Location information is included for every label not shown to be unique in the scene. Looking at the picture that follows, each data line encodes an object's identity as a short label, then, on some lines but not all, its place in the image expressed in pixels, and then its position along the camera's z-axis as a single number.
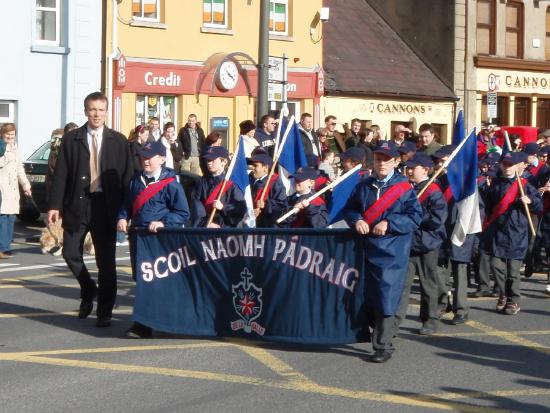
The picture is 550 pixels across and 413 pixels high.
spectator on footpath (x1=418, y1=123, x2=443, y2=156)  18.86
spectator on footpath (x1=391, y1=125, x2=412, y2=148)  22.05
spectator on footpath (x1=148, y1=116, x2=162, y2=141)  23.06
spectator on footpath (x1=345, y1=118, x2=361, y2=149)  22.94
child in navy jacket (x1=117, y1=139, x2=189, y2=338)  11.30
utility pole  22.42
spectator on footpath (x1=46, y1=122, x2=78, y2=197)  18.95
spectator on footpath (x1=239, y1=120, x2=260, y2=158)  16.89
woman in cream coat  18.27
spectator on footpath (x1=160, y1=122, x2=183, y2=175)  22.69
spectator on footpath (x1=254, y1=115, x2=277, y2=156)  16.65
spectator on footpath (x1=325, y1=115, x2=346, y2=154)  21.97
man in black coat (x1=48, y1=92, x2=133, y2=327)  11.82
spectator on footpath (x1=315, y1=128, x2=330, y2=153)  21.14
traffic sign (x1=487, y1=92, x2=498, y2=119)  32.12
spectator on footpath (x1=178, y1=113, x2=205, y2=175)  24.66
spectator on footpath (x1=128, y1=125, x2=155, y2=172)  20.17
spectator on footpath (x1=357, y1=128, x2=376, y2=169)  22.26
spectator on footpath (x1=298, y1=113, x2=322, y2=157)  19.34
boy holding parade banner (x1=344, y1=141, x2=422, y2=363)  10.29
